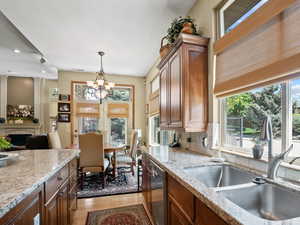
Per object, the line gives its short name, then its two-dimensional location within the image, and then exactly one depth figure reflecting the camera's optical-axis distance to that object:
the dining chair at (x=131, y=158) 3.71
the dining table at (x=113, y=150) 3.43
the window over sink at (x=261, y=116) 1.20
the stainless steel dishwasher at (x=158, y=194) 1.52
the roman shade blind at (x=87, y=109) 5.42
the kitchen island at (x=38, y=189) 0.88
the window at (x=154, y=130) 4.61
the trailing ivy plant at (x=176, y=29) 2.11
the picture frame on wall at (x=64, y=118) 5.27
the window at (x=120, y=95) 5.84
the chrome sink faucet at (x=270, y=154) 1.06
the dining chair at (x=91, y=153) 3.06
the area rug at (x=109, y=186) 2.96
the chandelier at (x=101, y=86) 3.76
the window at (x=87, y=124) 5.46
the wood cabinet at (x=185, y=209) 0.86
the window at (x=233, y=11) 1.61
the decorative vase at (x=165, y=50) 2.39
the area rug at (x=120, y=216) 2.14
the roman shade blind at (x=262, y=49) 1.07
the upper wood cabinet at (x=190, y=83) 1.90
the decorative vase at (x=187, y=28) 1.97
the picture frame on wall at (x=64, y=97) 5.25
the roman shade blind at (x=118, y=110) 5.74
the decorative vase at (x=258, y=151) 1.32
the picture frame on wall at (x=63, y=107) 5.32
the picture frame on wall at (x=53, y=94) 6.04
